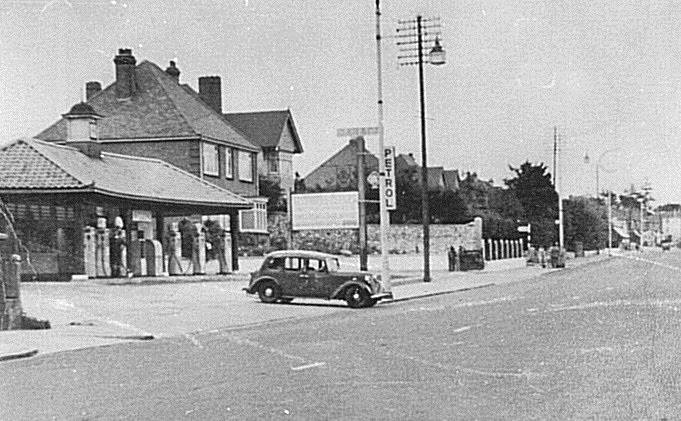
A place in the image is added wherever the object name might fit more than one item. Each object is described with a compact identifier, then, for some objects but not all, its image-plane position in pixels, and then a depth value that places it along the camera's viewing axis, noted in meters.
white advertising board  28.56
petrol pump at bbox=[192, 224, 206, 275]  33.66
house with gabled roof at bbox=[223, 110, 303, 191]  26.40
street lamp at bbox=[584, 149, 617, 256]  63.87
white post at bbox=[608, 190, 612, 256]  63.84
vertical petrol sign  31.41
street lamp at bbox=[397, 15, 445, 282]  35.12
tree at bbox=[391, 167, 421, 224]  42.50
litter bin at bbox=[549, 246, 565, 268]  59.33
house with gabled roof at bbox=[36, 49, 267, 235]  27.44
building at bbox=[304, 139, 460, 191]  30.04
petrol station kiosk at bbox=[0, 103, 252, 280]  28.22
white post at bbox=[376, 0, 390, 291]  30.02
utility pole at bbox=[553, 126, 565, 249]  62.22
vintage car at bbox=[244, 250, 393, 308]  26.56
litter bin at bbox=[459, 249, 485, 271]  52.59
